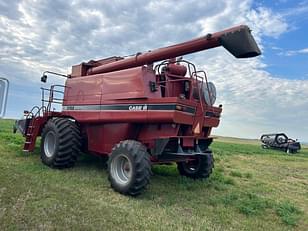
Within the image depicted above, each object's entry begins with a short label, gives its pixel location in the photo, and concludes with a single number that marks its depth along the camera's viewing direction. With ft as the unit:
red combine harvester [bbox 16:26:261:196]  14.80
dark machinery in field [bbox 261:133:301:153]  70.96
